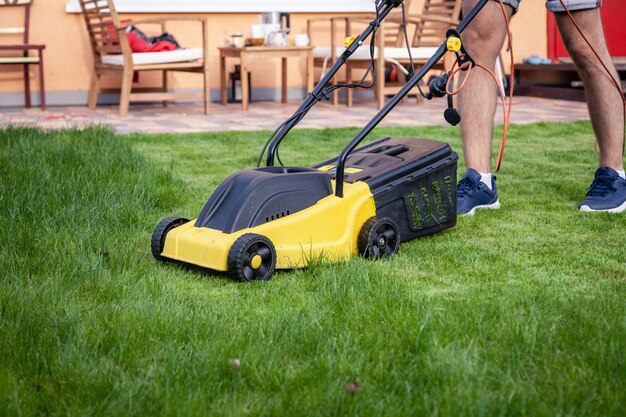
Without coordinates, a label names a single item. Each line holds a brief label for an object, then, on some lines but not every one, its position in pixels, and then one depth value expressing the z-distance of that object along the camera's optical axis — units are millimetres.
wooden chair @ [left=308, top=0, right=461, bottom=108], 7938
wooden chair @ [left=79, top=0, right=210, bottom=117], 7328
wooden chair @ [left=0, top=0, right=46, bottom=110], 7941
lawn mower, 2467
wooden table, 7805
